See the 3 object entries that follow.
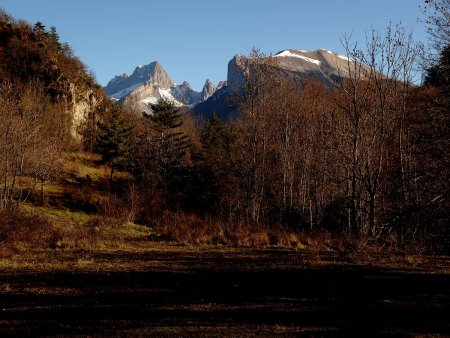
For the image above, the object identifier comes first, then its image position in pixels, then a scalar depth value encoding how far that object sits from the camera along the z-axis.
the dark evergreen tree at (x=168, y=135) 47.72
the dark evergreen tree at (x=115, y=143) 46.81
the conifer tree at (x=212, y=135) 54.17
